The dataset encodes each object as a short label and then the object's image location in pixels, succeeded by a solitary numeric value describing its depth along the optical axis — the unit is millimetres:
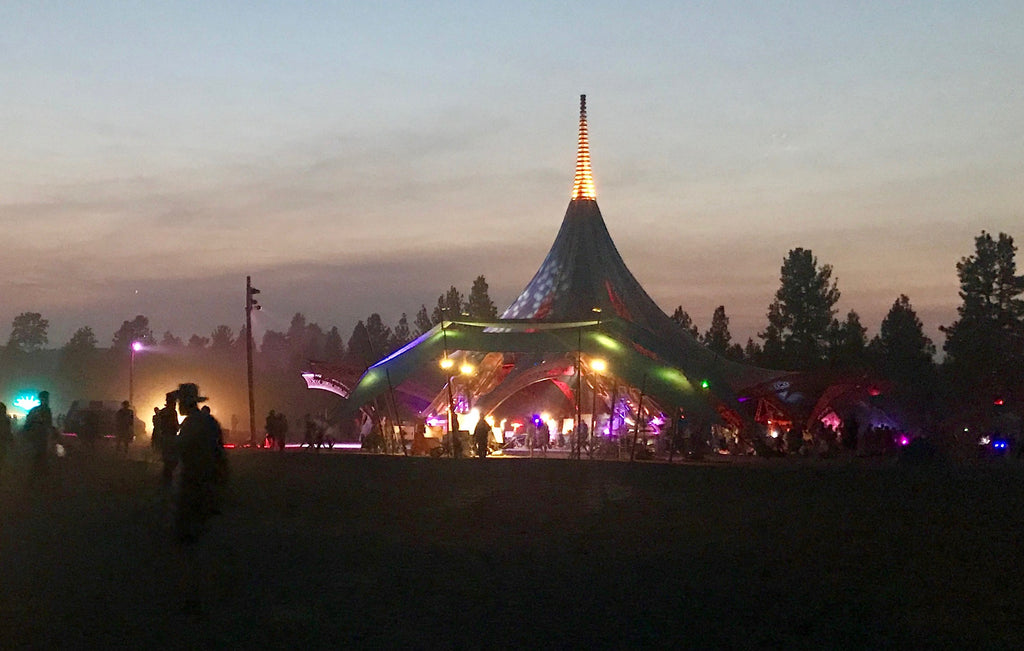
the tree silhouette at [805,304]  86688
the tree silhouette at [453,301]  115250
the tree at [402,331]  149038
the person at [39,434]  17688
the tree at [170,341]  173900
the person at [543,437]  42997
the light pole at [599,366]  34862
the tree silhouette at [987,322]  70000
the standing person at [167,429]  13461
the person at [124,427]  28484
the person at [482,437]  33250
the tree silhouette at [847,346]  76188
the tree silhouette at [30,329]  174875
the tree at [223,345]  170712
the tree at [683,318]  111062
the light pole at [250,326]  41406
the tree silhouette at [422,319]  126562
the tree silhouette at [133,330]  174688
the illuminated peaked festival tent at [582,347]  34156
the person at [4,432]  19094
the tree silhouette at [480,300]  105500
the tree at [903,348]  74500
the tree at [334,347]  144475
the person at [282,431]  36469
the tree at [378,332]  133888
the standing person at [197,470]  8961
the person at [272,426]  36938
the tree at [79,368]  101744
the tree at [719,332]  102250
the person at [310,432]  37250
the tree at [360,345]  104688
